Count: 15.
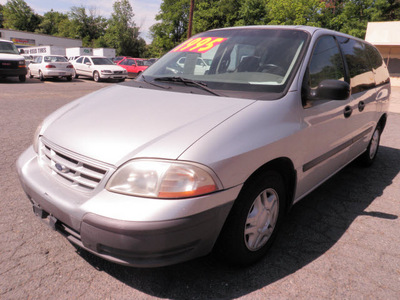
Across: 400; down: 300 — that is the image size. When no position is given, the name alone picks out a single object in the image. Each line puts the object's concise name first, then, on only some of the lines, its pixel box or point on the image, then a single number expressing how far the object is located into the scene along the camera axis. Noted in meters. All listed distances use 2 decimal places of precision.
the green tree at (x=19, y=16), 71.50
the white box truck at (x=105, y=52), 35.75
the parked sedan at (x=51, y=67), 17.33
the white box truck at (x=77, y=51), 31.16
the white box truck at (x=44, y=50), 29.56
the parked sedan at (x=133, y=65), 20.09
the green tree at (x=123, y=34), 55.69
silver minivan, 1.73
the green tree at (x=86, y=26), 65.38
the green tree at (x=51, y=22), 78.25
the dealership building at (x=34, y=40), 39.00
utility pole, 20.95
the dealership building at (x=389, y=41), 23.83
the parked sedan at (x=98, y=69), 18.08
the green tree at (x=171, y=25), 48.38
